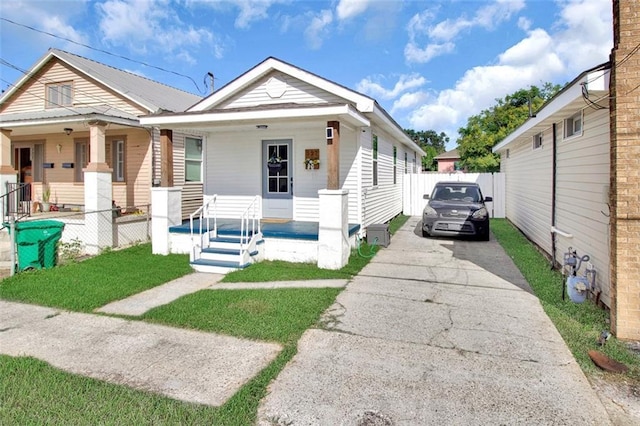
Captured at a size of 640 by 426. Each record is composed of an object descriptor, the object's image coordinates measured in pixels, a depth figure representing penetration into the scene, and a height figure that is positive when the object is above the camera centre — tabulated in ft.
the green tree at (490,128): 92.94 +17.25
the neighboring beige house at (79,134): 37.78 +6.85
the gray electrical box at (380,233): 31.17 -2.97
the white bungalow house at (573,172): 16.28 +1.36
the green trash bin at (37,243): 23.76 -2.80
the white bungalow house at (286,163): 24.45 +2.96
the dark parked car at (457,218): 33.71 -1.92
